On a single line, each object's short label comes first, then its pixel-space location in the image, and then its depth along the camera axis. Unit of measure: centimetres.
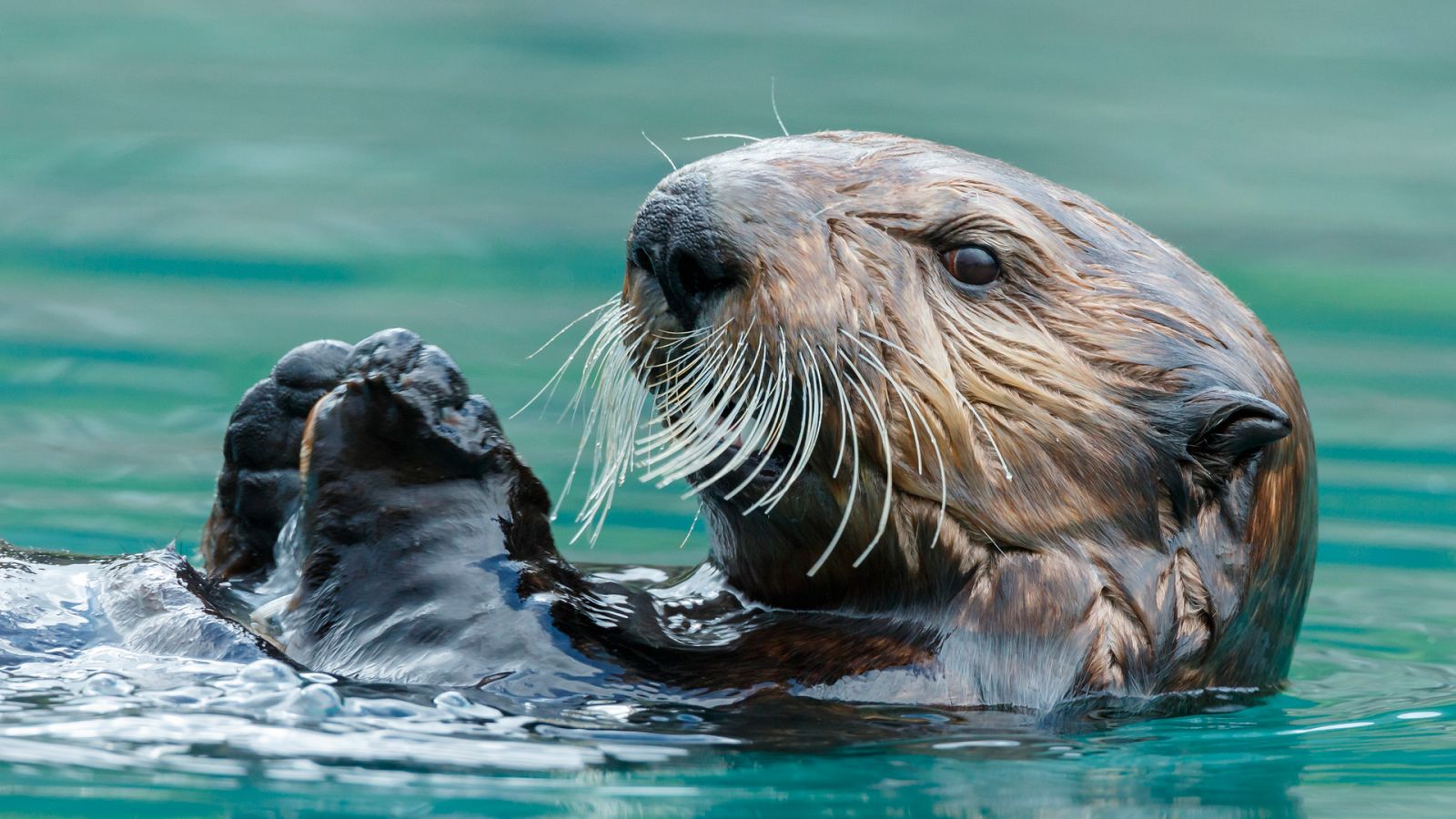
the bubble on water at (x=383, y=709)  691
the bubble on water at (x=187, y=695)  700
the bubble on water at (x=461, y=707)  698
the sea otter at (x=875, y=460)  746
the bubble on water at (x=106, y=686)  706
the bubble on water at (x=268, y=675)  711
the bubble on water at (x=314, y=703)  689
